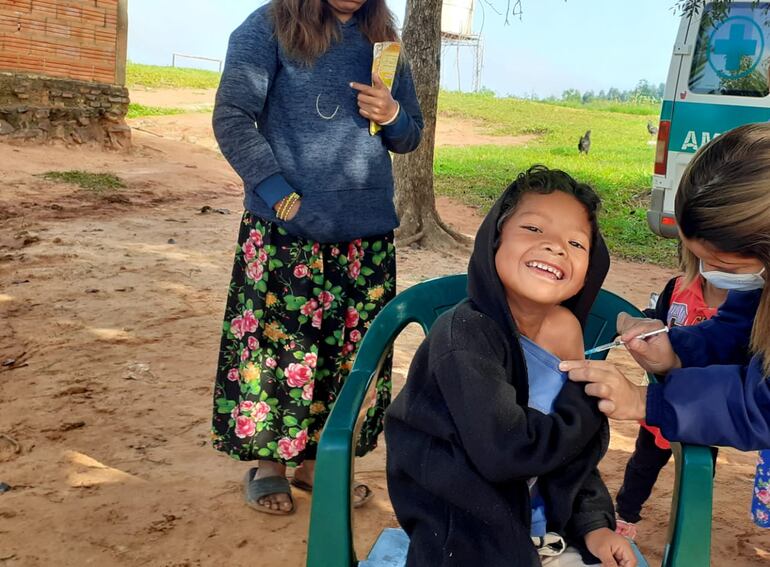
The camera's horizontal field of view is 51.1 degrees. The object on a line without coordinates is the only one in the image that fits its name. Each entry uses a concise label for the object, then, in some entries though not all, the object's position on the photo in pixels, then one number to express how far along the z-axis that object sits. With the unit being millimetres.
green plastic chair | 1580
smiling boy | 1472
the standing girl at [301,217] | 2420
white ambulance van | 6641
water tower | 33406
